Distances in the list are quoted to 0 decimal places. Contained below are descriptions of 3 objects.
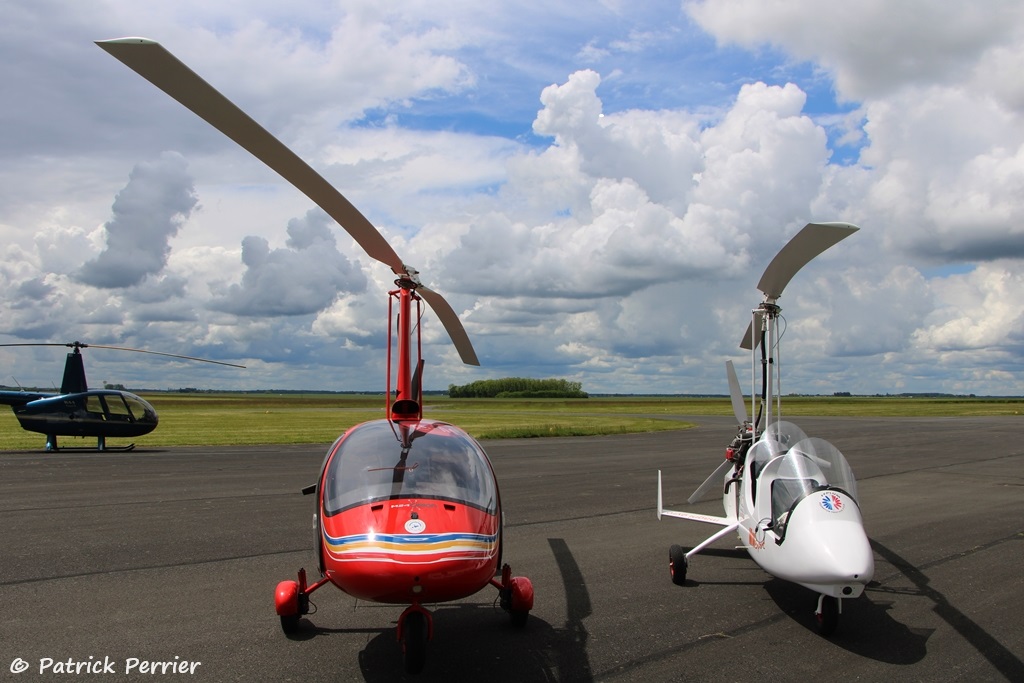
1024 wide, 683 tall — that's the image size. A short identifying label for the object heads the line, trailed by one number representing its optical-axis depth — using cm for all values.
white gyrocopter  569
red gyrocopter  434
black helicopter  2316
